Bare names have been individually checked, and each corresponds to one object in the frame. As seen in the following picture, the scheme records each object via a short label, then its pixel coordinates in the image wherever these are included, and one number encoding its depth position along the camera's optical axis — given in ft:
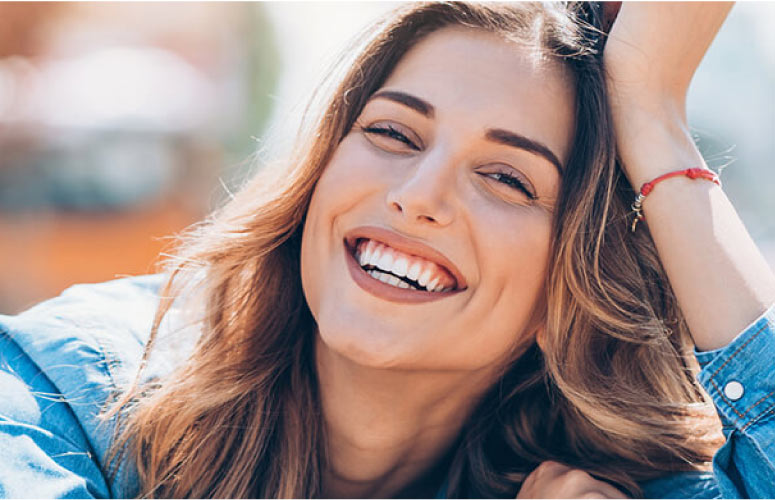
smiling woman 7.16
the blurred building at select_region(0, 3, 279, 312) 30.76
